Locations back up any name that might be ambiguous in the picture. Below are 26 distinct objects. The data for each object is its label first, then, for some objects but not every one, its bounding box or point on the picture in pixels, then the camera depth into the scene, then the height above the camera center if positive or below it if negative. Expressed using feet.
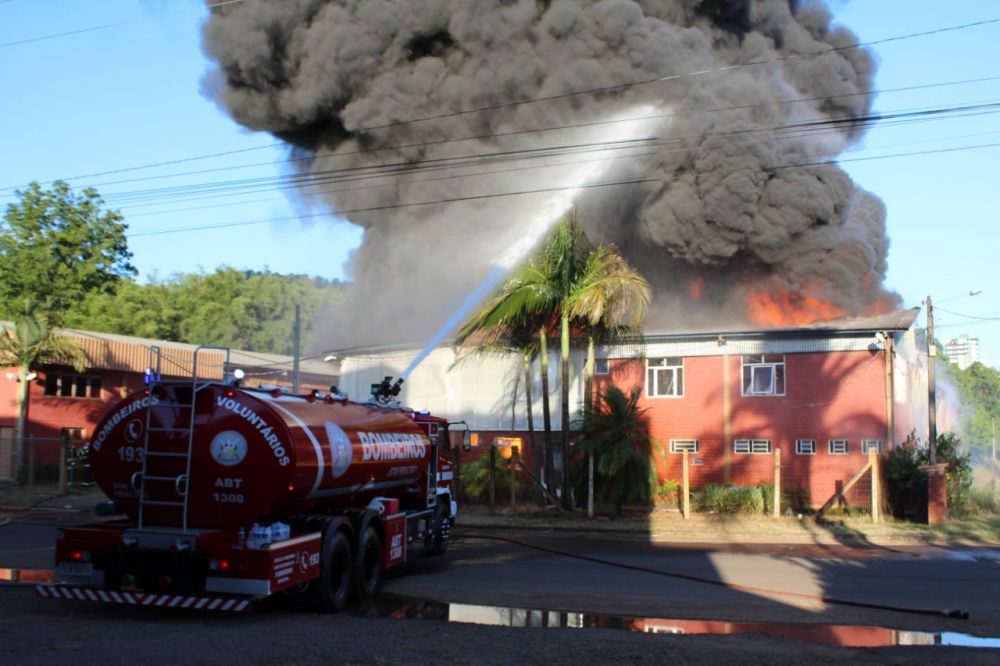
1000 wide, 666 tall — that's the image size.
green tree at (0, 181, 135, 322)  146.61 +28.55
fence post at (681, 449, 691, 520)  72.74 -4.05
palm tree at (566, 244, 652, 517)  70.18 +10.79
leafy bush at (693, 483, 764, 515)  76.33 -4.56
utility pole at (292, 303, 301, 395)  106.03 +8.72
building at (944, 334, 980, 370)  263.16 +33.22
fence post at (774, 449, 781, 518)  70.64 -2.78
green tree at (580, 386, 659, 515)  71.46 -0.35
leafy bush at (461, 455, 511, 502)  81.82 -3.82
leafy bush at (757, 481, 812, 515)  78.79 -4.51
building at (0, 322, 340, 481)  110.93 +4.99
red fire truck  30.48 -2.45
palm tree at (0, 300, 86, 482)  100.12 +8.56
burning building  81.35 +4.61
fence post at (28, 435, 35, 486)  98.22 -3.65
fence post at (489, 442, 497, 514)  76.59 -3.25
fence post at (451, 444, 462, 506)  78.02 -3.17
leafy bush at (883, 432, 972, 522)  70.49 -2.14
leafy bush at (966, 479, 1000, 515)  76.38 -4.19
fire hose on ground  34.53 -6.12
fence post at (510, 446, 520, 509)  77.25 -2.99
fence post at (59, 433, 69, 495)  86.99 -2.85
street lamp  70.45 +4.40
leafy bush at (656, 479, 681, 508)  84.12 -4.46
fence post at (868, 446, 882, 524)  68.59 -2.89
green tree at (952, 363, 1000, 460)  240.32 +14.69
